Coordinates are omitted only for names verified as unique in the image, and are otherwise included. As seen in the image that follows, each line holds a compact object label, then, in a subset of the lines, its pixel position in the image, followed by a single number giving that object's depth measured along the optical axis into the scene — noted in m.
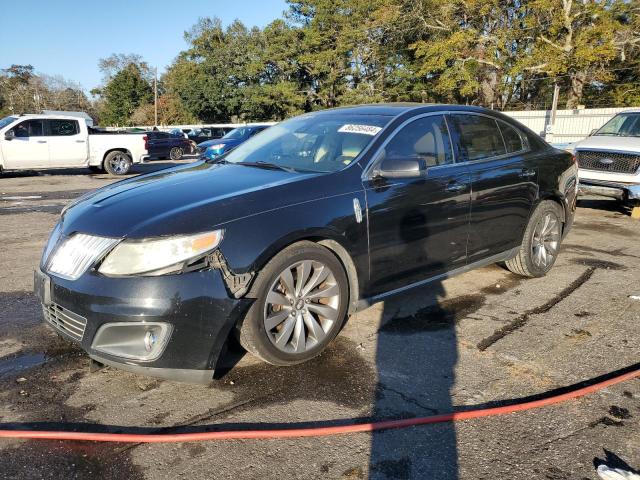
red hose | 2.44
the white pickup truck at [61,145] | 14.42
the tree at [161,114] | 62.67
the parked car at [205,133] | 29.64
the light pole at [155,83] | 57.09
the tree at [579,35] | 26.27
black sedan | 2.68
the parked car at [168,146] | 22.20
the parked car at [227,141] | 16.55
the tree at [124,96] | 64.06
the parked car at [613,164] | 7.70
